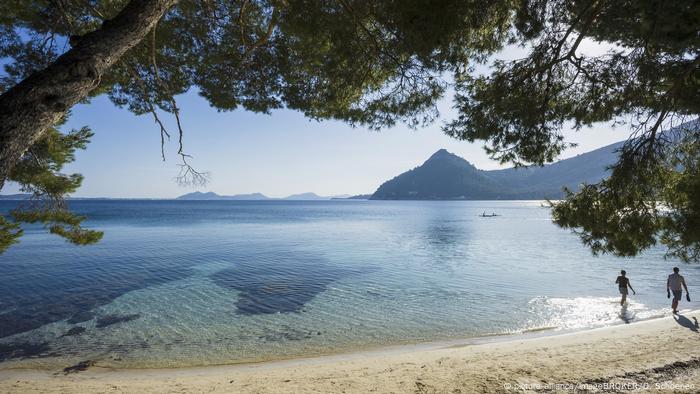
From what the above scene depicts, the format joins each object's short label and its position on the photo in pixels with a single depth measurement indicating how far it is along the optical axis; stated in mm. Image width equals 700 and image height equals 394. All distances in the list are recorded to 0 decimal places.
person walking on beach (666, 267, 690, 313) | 13215
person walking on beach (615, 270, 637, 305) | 15133
